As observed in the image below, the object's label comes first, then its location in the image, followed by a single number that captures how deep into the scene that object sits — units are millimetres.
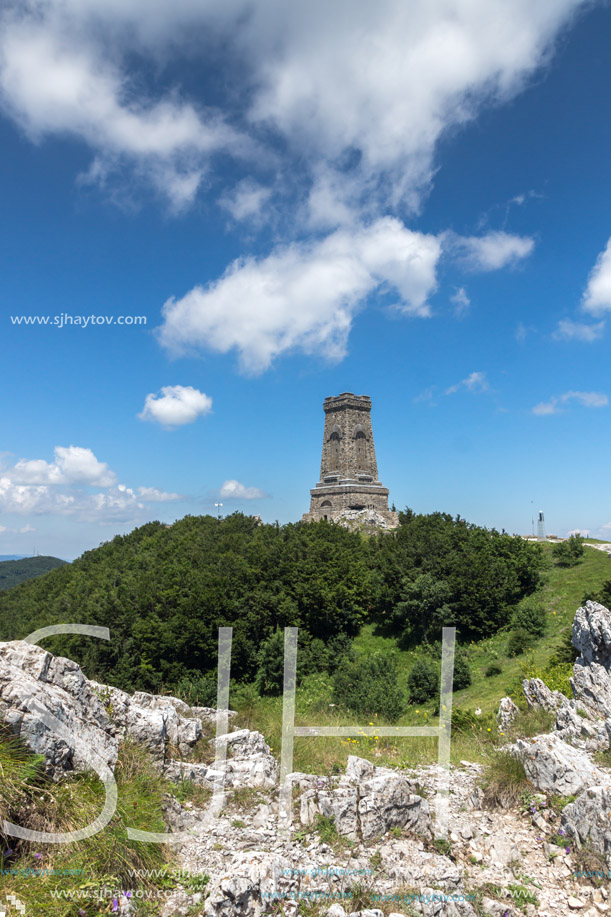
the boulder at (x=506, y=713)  9766
